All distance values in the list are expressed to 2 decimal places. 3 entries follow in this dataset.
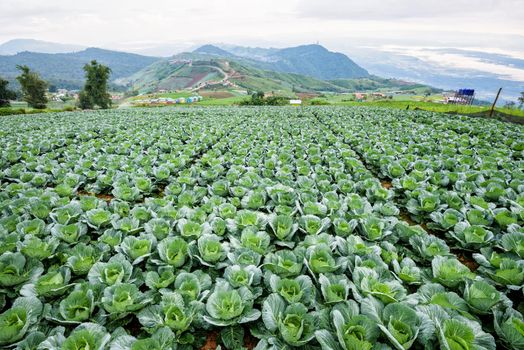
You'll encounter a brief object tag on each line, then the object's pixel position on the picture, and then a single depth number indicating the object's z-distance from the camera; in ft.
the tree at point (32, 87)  179.22
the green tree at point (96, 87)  193.08
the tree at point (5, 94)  177.78
